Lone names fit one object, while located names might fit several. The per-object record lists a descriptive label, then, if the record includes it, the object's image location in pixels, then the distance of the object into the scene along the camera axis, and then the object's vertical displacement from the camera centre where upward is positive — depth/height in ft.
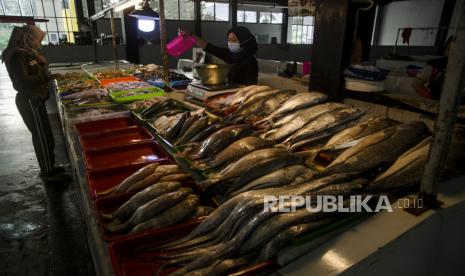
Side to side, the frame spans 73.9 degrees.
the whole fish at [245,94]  10.86 -1.92
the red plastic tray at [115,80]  19.31 -2.68
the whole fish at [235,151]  7.13 -2.52
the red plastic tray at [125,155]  8.95 -3.49
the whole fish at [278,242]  4.37 -2.75
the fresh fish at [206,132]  8.77 -2.57
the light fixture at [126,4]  15.26 +1.70
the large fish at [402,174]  5.36 -2.29
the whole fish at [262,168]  6.07 -2.46
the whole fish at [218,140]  7.73 -2.49
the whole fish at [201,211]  5.89 -3.22
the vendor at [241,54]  17.54 -0.89
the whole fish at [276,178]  5.78 -2.53
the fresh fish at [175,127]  9.55 -2.72
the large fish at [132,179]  7.11 -3.18
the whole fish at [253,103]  10.12 -2.08
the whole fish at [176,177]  6.93 -3.01
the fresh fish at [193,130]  9.03 -2.61
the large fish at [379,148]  5.89 -2.09
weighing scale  13.03 -2.14
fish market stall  4.46 -2.76
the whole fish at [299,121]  7.98 -2.08
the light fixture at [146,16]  16.65 +1.11
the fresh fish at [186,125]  9.43 -2.58
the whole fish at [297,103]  9.04 -1.83
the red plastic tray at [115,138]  10.48 -3.45
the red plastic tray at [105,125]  11.89 -3.39
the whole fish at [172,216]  5.61 -3.16
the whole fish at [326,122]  7.64 -2.01
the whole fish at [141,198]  6.19 -3.14
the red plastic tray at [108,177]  7.64 -3.48
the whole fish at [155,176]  7.01 -3.07
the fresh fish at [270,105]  9.86 -2.07
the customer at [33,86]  16.24 -2.58
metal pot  13.42 -1.48
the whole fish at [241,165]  6.35 -2.53
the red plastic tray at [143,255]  4.40 -3.34
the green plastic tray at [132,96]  14.89 -2.75
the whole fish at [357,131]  7.00 -2.05
